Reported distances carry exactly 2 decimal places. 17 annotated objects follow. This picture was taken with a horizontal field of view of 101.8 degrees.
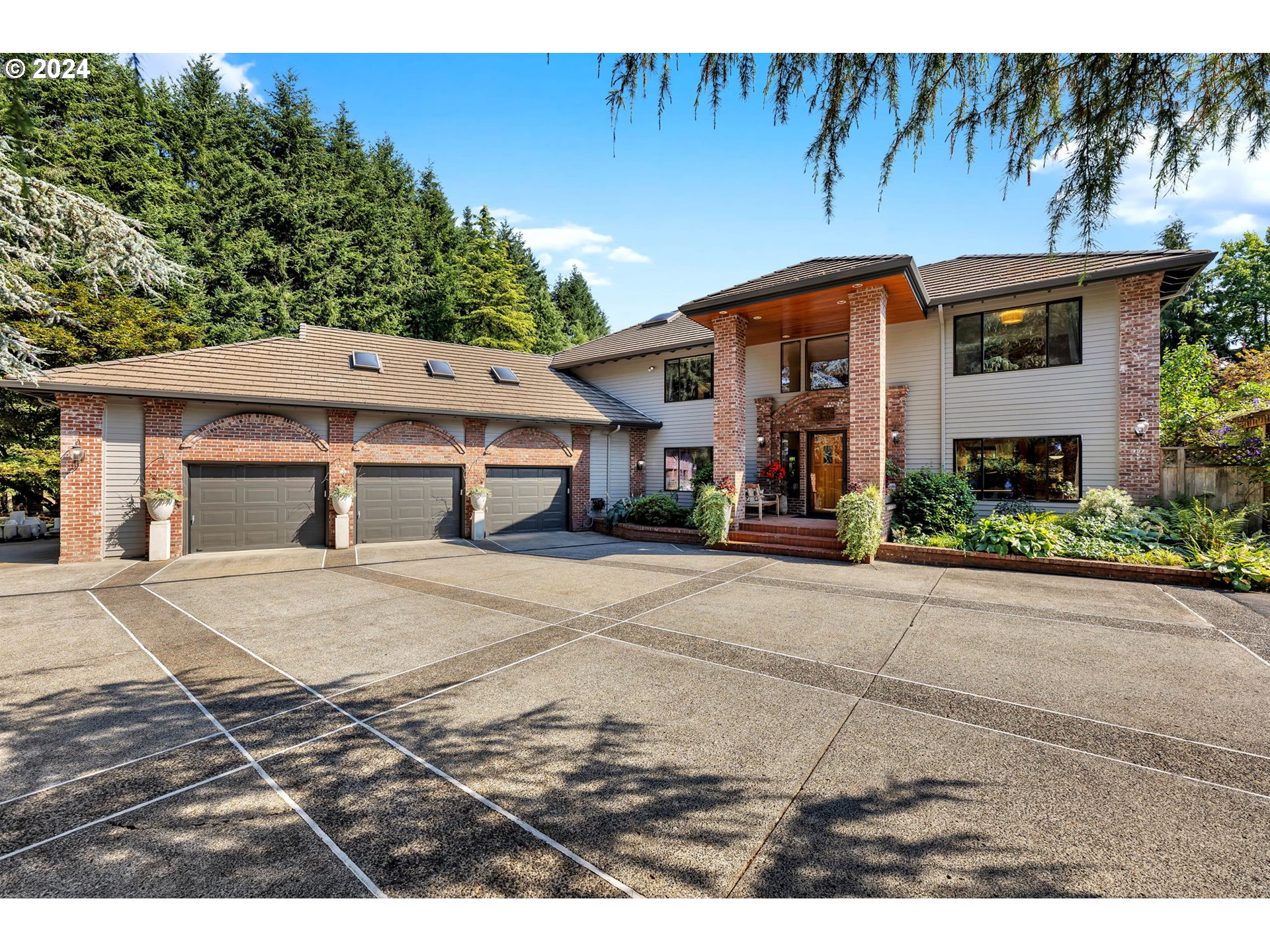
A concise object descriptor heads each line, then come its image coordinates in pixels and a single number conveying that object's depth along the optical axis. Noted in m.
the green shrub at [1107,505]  9.61
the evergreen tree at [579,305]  39.34
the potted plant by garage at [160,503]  10.16
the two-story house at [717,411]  10.32
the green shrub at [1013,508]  11.35
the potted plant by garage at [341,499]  12.01
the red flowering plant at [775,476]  14.13
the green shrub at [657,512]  14.17
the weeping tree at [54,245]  6.93
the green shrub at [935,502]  10.91
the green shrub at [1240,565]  7.29
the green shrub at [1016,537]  8.96
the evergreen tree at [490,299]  27.62
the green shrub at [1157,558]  8.07
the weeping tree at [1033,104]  2.73
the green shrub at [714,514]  11.70
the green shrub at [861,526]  9.81
